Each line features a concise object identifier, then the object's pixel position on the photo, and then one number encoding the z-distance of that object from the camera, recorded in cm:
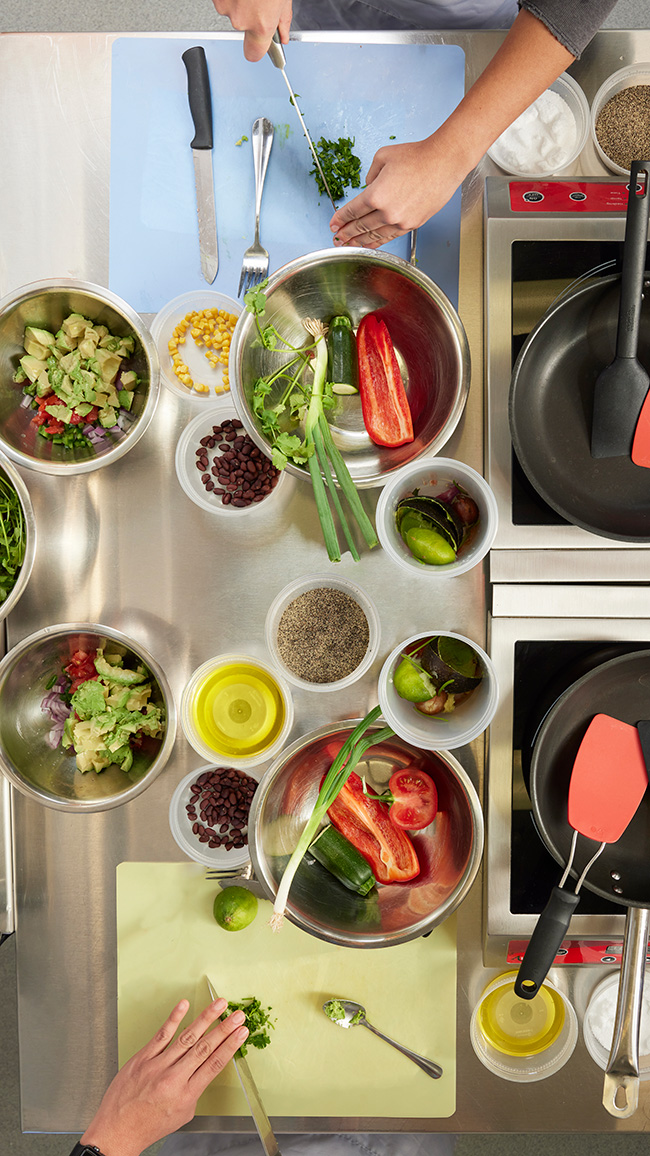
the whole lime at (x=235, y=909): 116
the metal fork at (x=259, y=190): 115
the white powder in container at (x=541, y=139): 111
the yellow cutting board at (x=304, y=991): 119
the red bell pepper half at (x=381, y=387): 109
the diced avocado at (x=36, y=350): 110
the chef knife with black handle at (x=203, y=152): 114
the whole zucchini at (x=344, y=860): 110
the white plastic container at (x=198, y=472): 115
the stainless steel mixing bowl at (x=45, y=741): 109
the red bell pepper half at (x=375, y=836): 111
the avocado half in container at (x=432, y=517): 107
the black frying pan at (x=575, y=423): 108
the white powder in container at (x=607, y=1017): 118
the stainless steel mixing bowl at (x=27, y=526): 108
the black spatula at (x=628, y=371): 93
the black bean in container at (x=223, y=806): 115
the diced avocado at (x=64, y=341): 110
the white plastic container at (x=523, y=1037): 118
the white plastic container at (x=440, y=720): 105
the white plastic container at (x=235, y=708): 115
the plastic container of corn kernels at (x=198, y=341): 116
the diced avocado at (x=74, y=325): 110
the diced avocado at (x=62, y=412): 111
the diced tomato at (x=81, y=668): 114
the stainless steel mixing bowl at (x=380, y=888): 105
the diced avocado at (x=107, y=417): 112
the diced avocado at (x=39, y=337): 109
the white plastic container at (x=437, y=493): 105
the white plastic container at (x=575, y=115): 112
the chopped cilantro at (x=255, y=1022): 119
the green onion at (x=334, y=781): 103
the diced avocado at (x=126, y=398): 112
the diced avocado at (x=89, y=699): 108
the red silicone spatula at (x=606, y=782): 105
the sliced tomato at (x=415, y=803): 112
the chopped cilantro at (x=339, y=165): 114
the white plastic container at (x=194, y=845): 117
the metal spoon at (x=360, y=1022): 119
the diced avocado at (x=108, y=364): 110
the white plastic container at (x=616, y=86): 113
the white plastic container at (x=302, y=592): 113
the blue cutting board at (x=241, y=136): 116
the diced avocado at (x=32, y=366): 110
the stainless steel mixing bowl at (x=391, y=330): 102
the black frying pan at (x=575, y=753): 108
